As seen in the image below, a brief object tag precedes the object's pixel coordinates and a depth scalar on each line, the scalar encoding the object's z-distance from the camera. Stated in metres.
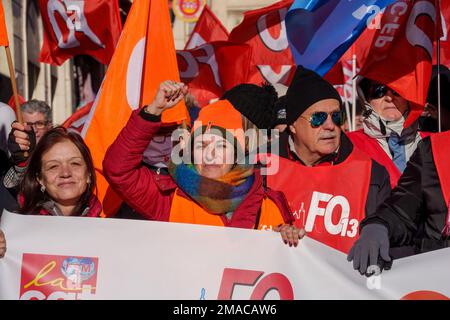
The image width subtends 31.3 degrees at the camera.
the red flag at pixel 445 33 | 6.03
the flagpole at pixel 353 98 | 8.24
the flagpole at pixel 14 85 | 4.26
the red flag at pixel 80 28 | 6.29
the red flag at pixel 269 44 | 7.29
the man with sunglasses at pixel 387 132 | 4.82
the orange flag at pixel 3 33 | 4.55
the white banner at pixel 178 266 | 3.45
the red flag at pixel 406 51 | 5.07
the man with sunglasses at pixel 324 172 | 4.09
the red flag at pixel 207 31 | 8.45
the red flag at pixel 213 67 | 7.17
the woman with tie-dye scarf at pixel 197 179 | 3.71
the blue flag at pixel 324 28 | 5.14
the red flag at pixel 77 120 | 6.22
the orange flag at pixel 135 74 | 4.74
